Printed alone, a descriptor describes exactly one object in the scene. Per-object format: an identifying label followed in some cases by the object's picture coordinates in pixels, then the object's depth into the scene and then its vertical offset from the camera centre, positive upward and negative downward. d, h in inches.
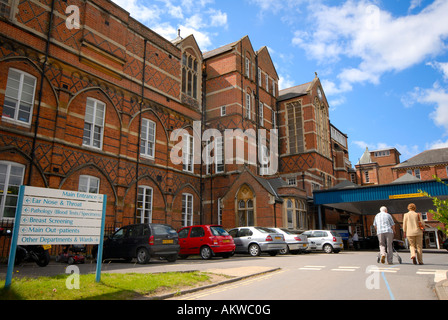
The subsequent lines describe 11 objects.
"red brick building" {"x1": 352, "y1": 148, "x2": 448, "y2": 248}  1675.7 +370.6
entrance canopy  915.4 +105.7
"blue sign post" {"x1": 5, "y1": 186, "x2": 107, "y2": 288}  230.8 +10.1
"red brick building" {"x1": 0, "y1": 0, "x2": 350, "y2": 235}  624.1 +285.9
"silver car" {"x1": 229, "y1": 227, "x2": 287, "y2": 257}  661.3 -18.2
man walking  400.2 +0.6
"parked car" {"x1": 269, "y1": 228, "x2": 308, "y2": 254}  739.4 -22.1
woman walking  387.9 +2.9
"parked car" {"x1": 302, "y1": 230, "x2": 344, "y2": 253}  807.1 -22.7
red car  592.6 -18.4
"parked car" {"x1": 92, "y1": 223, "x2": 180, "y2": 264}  491.5 -17.0
